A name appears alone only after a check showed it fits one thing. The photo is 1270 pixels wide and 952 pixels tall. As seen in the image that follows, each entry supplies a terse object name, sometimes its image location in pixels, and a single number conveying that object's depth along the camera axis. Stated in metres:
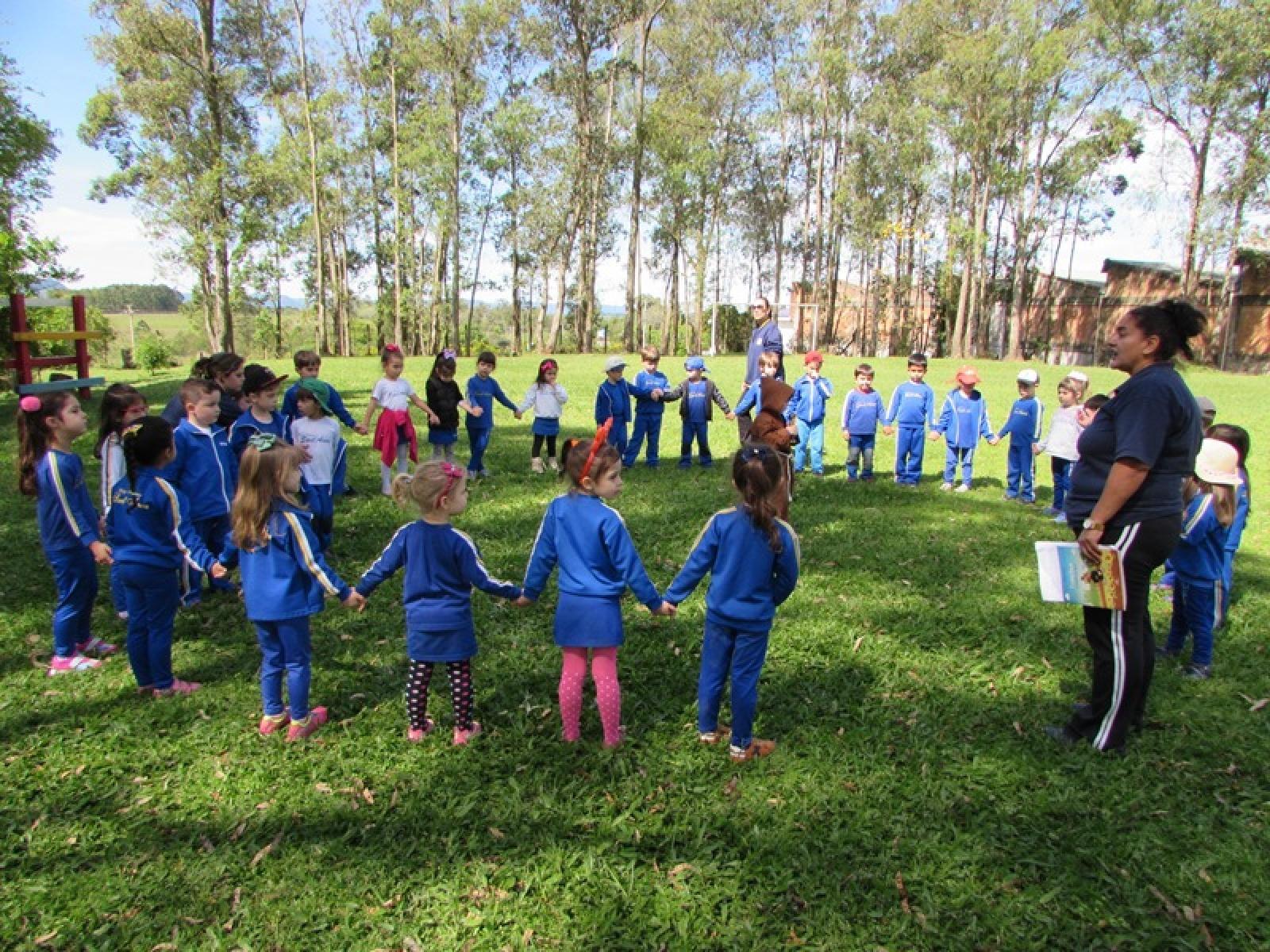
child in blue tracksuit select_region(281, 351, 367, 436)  7.71
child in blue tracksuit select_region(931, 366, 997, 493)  10.16
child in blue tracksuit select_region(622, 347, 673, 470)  10.81
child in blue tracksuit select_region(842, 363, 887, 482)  10.23
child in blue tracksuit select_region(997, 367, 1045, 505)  9.58
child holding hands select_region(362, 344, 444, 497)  8.68
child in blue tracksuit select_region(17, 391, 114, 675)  4.80
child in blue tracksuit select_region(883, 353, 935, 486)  10.24
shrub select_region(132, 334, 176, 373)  34.19
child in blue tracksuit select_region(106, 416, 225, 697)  4.51
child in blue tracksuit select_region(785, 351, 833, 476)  10.73
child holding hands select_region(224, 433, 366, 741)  4.04
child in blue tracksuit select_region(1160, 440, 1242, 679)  4.83
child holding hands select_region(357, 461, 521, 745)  3.89
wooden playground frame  14.37
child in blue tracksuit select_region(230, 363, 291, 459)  6.39
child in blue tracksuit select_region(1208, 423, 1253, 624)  5.14
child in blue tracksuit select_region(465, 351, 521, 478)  10.32
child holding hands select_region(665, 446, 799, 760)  3.78
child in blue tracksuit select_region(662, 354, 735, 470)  10.98
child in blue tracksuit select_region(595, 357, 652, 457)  10.33
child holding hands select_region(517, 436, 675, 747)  3.87
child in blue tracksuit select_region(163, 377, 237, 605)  5.57
